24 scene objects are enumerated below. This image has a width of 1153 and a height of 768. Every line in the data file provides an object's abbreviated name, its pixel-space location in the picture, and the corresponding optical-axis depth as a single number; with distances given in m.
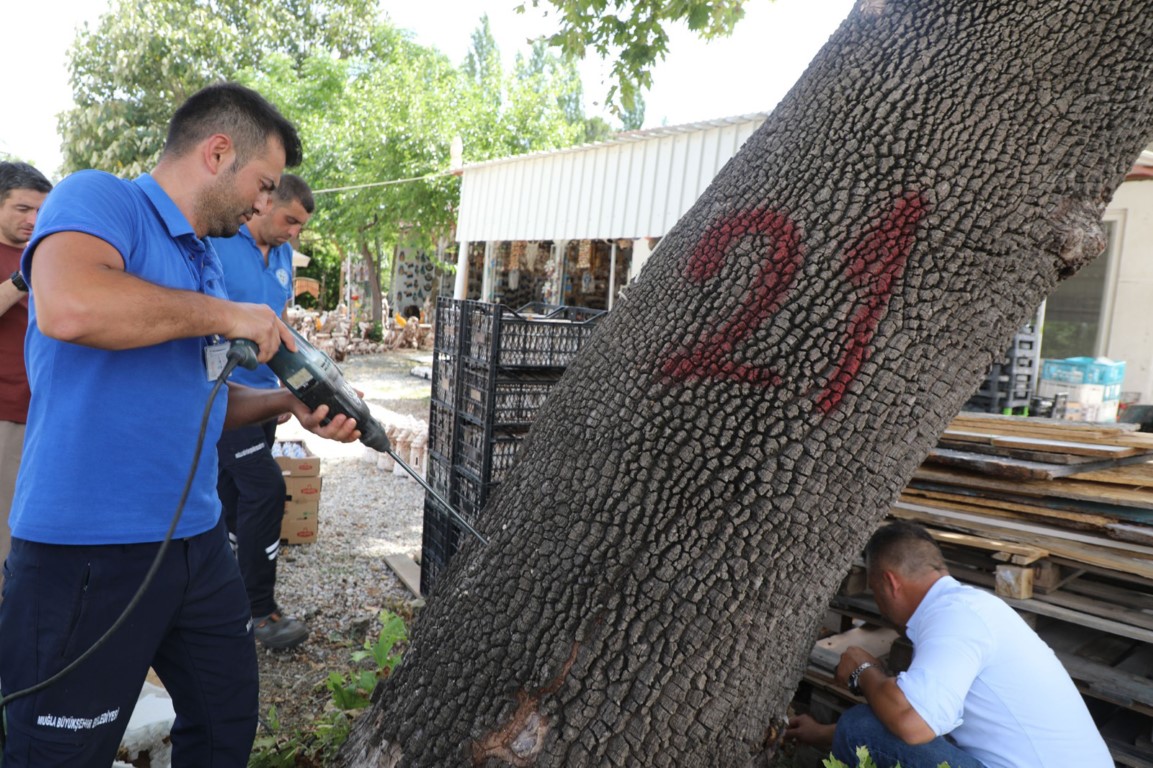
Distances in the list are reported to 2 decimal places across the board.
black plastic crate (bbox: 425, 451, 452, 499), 4.58
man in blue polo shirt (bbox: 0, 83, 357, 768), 1.68
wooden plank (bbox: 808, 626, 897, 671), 3.19
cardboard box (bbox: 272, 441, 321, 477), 5.41
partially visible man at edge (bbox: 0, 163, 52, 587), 3.24
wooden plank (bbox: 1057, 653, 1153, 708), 2.73
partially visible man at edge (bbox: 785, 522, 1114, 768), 2.47
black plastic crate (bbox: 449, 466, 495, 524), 4.06
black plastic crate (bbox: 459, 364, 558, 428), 4.05
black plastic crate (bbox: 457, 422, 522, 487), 4.05
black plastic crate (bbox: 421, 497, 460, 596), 4.25
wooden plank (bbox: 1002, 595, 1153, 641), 2.83
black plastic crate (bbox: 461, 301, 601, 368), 4.03
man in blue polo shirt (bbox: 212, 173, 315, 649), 3.85
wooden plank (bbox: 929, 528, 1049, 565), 3.06
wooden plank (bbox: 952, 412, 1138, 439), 3.60
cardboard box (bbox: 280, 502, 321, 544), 5.49
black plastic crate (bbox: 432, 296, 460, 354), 4.45
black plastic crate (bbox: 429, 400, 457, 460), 4.53
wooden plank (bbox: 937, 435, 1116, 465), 3.32
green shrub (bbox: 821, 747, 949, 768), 2.31
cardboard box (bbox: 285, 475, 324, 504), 5.40
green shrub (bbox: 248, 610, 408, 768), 2.70
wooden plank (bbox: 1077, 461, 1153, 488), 3.34
